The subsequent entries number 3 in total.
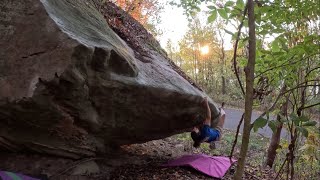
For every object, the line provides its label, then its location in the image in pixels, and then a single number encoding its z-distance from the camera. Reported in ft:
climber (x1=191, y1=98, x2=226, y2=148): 13.50
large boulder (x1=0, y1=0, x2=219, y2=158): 7.99
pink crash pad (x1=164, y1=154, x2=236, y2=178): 12.87
